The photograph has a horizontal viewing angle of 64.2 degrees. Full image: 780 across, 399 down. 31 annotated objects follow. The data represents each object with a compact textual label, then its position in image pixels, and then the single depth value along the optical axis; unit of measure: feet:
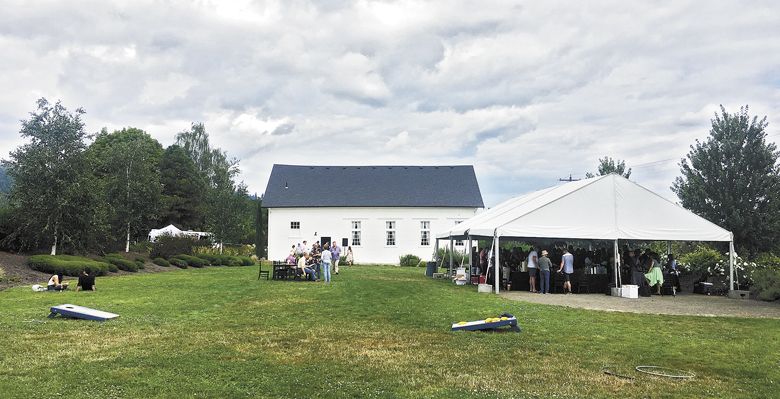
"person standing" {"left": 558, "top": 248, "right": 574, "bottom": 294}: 62.08
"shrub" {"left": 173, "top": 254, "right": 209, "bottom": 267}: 107.45
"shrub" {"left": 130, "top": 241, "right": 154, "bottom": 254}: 118.42
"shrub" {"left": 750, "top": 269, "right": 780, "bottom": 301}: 54.44
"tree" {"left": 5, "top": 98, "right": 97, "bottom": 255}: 79.66
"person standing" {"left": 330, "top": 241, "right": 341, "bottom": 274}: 87.66
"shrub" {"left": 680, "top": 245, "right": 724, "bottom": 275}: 67.00
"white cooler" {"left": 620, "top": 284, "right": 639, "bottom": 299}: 58.29
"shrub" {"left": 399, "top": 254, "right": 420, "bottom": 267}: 135.54
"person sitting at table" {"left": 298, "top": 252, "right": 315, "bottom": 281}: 73.26
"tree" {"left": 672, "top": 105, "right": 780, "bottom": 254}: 71.72
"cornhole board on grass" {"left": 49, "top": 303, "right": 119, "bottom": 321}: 36.19
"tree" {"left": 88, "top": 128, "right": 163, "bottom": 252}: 111.24
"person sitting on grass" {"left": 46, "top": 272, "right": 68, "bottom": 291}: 54.24
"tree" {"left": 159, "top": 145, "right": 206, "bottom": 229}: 183.83
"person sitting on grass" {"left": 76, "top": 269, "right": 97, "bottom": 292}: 55.47
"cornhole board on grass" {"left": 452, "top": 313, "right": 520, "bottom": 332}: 33.91
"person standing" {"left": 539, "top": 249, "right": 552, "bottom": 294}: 61.72
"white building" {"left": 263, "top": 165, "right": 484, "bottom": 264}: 145.38
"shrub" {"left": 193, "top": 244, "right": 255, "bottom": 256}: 132.05
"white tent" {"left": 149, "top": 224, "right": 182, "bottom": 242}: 149.16
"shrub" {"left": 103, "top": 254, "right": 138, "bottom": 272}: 85.51
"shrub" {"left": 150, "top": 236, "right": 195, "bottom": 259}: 107.04
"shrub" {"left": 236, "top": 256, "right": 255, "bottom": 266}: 120.92
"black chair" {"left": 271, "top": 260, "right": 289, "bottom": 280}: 74.79
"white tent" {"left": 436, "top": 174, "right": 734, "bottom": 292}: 60.70
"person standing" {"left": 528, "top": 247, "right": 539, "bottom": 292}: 63.52
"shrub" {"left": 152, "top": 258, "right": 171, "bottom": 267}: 101.14
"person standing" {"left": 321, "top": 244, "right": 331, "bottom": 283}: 69.97
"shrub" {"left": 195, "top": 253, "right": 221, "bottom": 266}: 114.46
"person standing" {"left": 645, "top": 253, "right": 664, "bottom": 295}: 61.36
